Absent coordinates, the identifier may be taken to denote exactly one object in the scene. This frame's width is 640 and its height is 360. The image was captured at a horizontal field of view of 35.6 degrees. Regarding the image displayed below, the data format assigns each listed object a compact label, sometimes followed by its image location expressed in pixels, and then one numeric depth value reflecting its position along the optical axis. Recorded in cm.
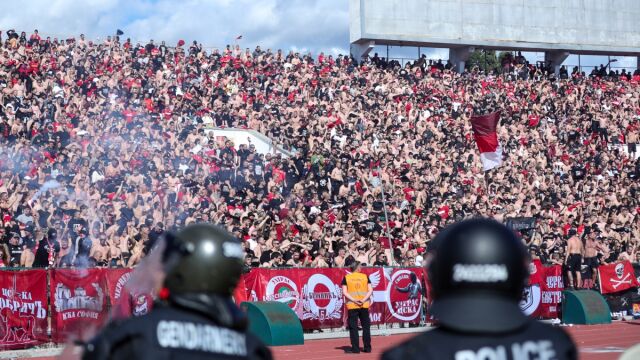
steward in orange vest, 1606
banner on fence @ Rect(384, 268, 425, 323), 2061
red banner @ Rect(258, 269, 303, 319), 1805
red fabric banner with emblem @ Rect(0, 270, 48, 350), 1444
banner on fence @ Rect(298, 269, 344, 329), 1880
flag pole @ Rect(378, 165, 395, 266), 2268
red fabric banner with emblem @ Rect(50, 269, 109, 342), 1358
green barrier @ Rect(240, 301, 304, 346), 1622
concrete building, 4444
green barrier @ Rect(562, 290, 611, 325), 2244
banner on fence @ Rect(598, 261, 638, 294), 2464
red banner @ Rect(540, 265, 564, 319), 2356
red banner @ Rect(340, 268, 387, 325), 2016
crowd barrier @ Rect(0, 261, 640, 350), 1458
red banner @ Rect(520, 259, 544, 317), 2308
